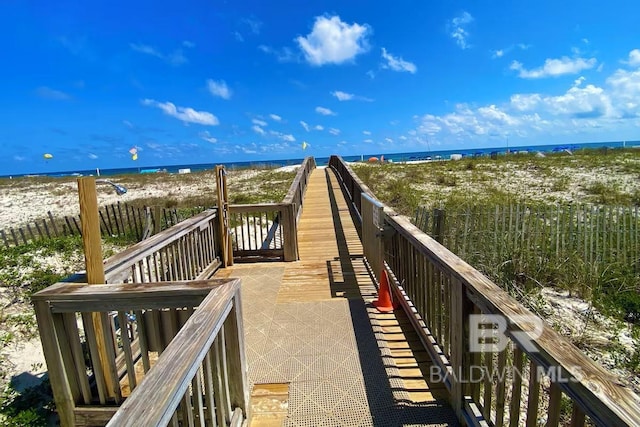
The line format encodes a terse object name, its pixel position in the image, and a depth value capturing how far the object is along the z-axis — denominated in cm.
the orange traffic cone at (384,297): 429
